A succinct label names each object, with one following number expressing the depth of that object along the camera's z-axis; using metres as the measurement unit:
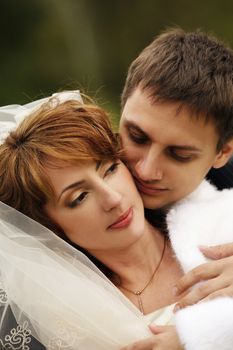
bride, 1.45
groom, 1.55
